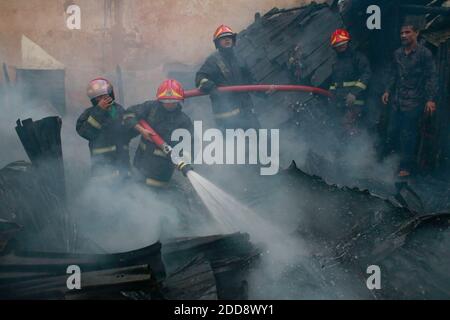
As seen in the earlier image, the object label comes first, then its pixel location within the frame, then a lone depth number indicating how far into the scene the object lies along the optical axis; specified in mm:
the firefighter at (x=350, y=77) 8055
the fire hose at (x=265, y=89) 7476
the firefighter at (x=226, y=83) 7539
